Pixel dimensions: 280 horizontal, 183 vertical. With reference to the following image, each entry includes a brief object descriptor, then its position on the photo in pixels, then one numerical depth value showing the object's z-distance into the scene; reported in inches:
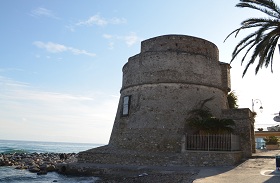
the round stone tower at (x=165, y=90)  722.2
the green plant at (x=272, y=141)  984.3
